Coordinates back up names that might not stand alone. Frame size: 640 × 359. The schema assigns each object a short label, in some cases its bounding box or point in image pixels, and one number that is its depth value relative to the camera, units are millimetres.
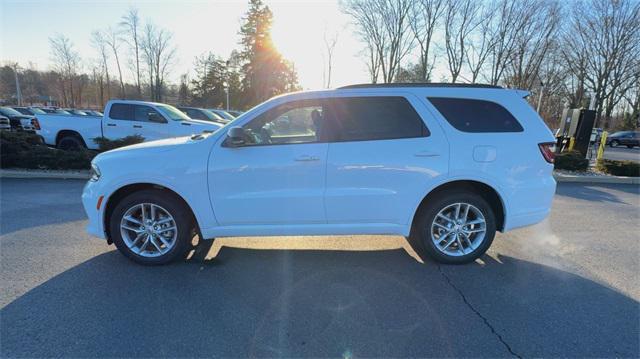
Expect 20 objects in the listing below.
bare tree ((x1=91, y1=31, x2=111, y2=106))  48591
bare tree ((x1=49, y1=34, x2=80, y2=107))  48531
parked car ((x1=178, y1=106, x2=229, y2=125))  17044
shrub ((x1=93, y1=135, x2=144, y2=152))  9242
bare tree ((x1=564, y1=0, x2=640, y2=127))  35688
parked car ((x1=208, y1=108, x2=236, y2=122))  21066
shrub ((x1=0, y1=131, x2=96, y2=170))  8961
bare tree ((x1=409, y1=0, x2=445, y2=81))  32594
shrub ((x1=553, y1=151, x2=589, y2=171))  10805
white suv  3584
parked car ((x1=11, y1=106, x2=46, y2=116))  28594
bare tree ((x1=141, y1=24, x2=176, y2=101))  47000
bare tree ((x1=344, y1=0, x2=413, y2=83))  34250
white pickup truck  10070
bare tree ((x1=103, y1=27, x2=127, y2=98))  47781
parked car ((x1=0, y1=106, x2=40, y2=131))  20877
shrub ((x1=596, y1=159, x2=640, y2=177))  10469
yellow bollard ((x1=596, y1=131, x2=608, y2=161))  14439
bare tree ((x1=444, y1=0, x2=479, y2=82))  31609
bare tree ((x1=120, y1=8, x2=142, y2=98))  45944
